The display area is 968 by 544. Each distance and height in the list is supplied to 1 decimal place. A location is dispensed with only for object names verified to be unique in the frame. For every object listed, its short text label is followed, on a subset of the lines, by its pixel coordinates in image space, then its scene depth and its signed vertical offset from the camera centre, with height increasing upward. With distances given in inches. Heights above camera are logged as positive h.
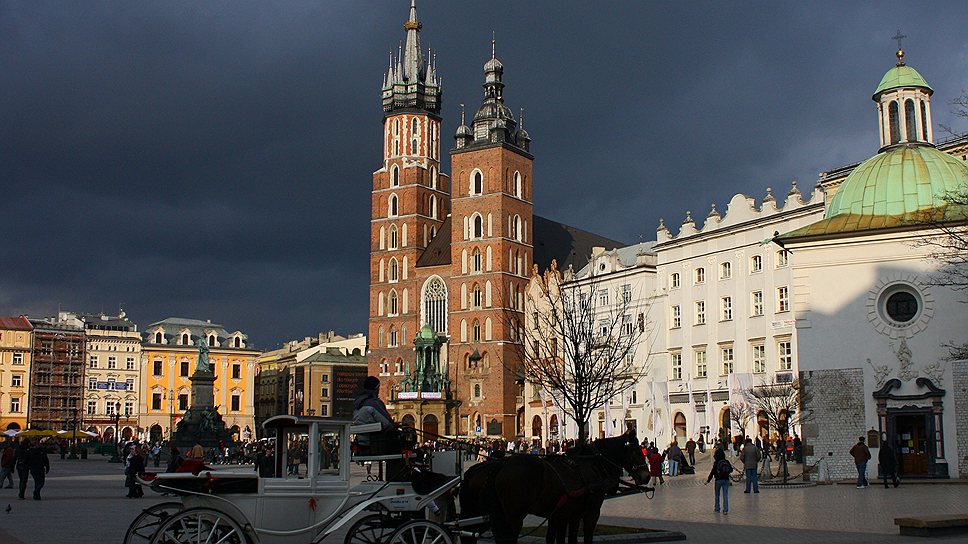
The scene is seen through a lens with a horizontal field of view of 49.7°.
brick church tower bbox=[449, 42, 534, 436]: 3366.1 +549.4
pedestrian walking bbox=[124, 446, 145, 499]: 1047.6 -47.3
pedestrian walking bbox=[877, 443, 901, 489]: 1112.2 -48.2
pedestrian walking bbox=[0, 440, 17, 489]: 1198.7 -47.8
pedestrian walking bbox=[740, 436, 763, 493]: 1088.2 -45.8
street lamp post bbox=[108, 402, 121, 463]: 2455.0 -78.7
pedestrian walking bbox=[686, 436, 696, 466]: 1759.8 -52.2
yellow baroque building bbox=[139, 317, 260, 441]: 4552.2 +214.8
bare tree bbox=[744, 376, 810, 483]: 1525.6 +28.4
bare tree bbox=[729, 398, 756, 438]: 2097.7 +7.6
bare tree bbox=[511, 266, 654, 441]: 841.5 +111.2
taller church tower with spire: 3688.5 +770.6
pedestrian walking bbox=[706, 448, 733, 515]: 814.5 -45.6
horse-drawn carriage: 440.8 -34.1
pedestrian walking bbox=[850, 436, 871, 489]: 1106.1 -44.5
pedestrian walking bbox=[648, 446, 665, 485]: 1266.0 -55.0
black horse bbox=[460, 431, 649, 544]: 466.9 -31.1
